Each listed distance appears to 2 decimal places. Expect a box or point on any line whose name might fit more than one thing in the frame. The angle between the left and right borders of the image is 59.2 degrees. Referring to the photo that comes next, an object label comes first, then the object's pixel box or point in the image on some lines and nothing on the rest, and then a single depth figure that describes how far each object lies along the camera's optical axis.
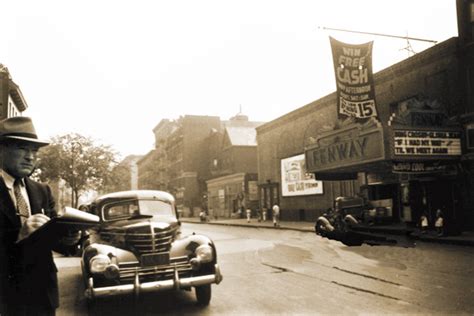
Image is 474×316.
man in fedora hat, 2.53
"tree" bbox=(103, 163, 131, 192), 36.09
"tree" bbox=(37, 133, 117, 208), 32.97
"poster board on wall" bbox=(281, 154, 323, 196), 32.44
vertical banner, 17.12
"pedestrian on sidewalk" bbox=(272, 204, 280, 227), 28.84
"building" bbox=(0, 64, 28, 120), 33.99
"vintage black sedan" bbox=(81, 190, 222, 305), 6.55
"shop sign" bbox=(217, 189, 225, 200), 54.69
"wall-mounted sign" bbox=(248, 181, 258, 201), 48.56
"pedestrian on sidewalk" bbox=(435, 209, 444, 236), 16.66
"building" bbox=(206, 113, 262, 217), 48.88
